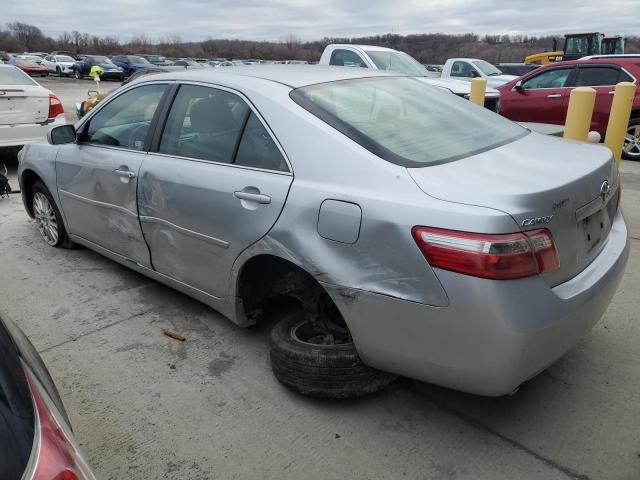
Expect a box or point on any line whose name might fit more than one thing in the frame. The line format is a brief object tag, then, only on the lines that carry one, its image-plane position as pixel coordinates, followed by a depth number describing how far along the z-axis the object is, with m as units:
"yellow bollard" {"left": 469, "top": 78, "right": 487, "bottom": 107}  8.53
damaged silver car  1.99
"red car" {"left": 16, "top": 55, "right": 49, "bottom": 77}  37.59
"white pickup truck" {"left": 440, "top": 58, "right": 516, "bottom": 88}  15.20
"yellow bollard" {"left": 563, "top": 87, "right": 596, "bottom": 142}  5.93
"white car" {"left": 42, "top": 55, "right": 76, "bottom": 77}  39.66
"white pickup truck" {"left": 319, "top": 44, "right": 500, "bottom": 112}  9.96
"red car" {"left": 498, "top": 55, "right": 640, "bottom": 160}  8.43
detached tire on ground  2.45
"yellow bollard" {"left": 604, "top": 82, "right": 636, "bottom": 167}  6.64
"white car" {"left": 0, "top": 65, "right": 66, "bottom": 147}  7.11
